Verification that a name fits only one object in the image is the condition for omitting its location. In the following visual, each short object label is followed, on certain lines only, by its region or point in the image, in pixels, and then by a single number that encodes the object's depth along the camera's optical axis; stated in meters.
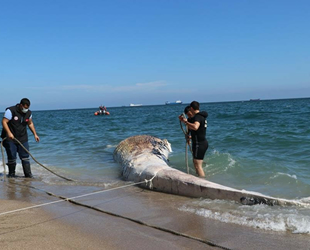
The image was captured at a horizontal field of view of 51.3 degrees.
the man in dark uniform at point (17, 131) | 7.12
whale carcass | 4.53
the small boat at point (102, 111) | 48.98
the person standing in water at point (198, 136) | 6.61
